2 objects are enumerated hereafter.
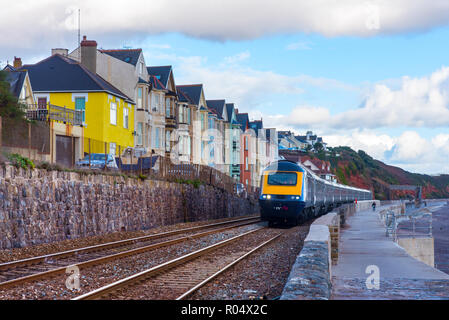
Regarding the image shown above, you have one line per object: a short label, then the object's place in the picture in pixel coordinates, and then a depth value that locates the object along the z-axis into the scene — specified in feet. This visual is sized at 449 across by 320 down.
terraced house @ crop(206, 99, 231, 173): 223.51
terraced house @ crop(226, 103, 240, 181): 239.91
